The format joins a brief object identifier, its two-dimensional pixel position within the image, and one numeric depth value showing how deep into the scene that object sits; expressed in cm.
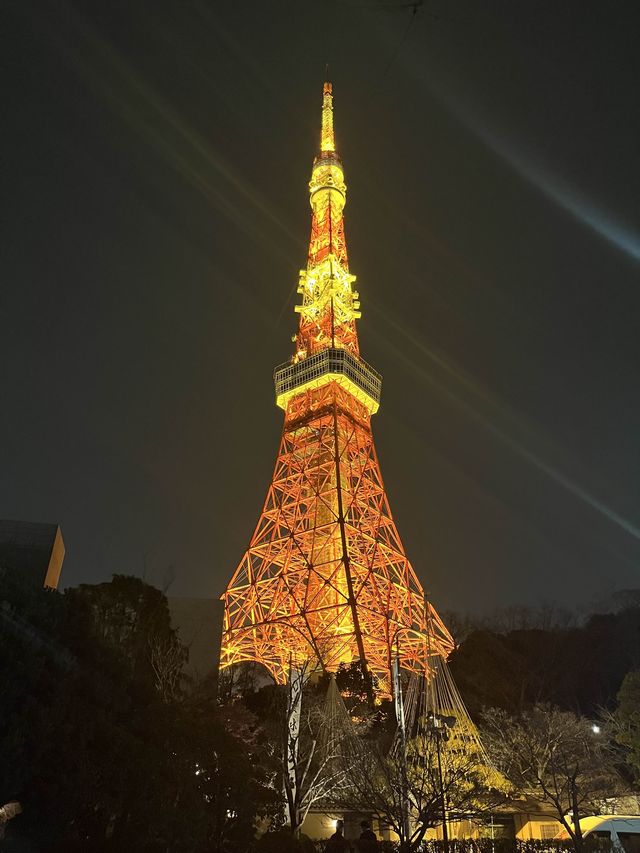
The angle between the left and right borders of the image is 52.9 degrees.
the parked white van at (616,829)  1361
